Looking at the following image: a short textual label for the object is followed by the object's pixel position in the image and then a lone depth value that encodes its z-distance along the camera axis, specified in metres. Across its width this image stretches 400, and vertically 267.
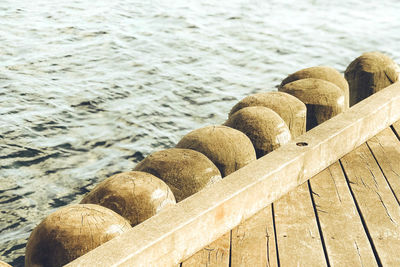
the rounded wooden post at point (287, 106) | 4.63
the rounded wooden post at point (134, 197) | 3.34
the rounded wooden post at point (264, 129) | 4.31
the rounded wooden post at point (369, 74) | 5.62
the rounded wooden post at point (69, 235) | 2.92
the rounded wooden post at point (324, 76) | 5.35
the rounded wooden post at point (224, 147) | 4.04
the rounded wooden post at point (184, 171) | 3.73
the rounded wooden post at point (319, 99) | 4.91
